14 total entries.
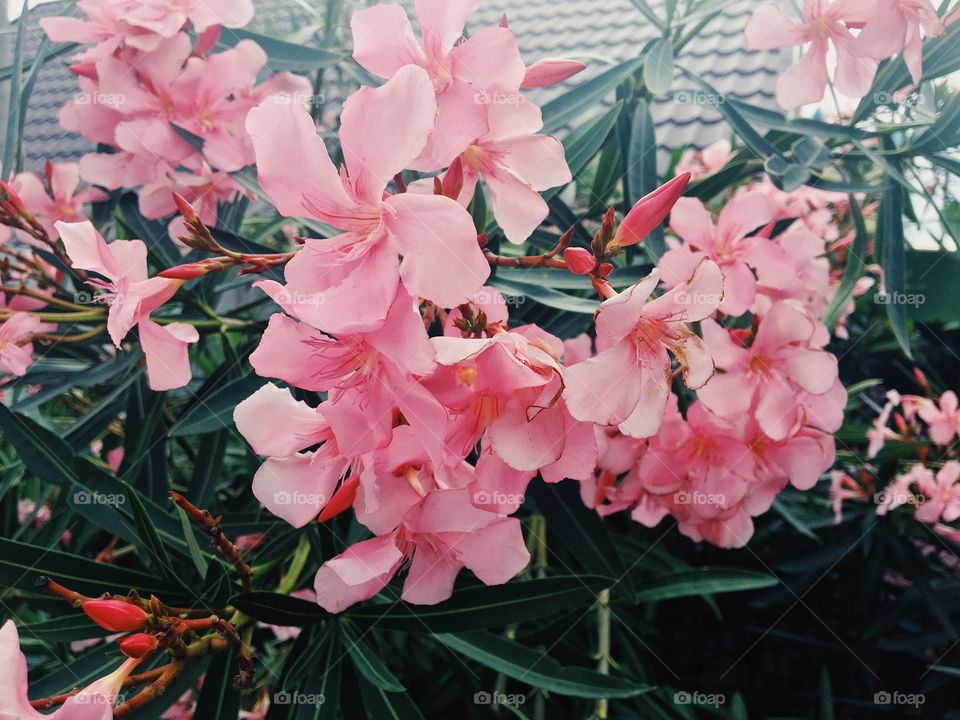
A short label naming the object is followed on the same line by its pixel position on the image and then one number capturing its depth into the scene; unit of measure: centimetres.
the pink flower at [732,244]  23
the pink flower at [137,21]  24
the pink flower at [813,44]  25
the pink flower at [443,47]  18
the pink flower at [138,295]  18
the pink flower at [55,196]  30
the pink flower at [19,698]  16
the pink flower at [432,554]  17
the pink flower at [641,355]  15
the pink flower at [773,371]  22
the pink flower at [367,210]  14
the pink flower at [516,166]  19
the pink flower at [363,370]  15
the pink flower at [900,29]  24
